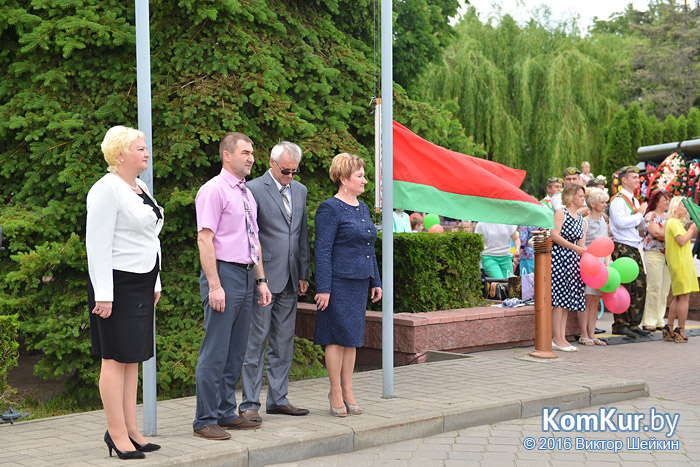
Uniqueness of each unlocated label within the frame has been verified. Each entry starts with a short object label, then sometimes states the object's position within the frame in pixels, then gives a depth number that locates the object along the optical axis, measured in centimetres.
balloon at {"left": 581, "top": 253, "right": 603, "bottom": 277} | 1009
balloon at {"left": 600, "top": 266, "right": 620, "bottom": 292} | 1049
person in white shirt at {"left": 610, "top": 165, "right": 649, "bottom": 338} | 1122
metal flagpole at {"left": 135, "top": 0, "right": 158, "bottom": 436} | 566
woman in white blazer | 503
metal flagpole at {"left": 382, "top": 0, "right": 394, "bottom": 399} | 719
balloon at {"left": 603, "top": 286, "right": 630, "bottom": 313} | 1071
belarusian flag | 775
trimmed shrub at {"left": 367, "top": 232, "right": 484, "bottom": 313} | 1018
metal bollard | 945
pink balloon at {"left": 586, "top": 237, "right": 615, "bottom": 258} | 1007
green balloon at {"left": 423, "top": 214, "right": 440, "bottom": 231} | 2019
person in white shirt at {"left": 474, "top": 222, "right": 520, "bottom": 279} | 1330
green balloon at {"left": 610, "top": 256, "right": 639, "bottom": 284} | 1077
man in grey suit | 636
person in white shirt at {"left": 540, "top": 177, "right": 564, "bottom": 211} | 1374
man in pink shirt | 569
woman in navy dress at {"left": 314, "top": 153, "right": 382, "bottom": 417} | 646
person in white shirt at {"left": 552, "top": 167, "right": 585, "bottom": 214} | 1316
